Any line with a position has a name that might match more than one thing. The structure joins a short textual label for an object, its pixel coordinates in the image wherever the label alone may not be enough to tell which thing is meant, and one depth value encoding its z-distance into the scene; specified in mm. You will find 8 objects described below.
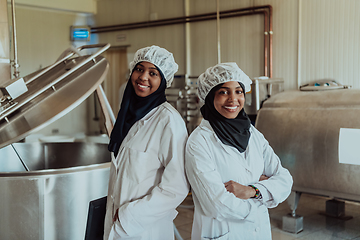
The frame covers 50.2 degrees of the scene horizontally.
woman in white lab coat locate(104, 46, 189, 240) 1482
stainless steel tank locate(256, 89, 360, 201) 3244
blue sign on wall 8430
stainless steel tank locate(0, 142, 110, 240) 2092
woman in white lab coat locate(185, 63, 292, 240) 1484
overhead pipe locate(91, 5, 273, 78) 5707
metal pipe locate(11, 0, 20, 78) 2894
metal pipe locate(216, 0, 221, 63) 5950
